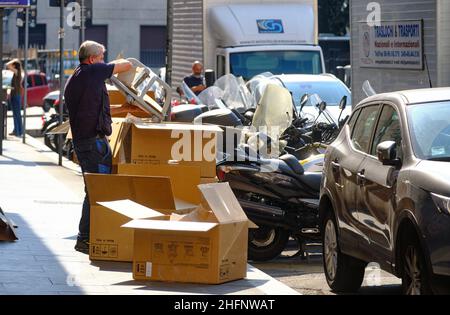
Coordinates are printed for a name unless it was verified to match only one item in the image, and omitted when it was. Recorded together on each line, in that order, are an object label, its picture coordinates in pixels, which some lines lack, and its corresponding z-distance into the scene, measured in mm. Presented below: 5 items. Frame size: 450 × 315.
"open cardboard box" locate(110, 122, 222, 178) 12422
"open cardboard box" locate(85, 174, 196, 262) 10766
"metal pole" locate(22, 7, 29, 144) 29141
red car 51875
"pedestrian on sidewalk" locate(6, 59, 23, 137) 32250
